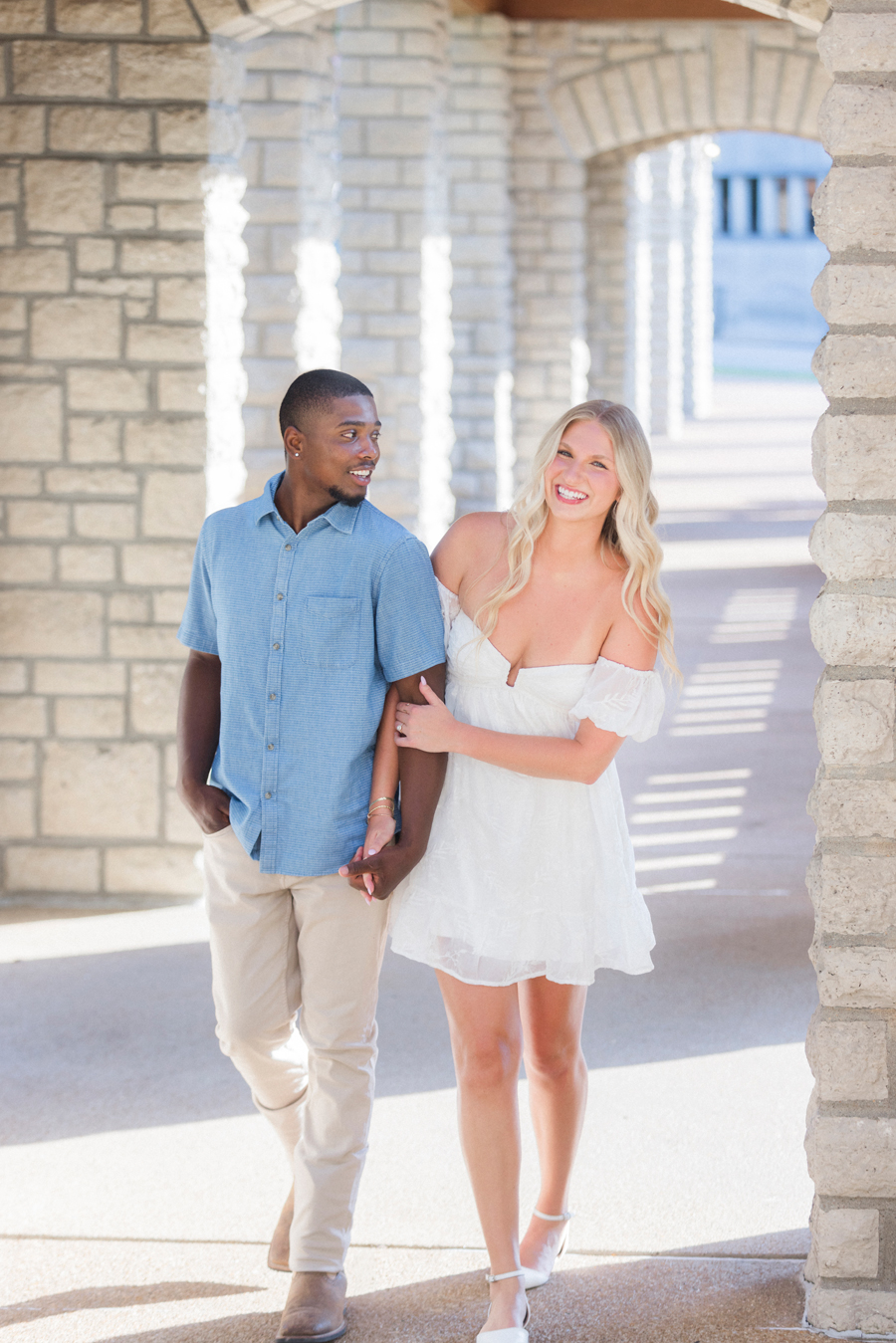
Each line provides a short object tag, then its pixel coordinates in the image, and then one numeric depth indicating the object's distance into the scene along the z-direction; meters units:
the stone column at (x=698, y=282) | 27.85
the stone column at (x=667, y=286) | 24.53
